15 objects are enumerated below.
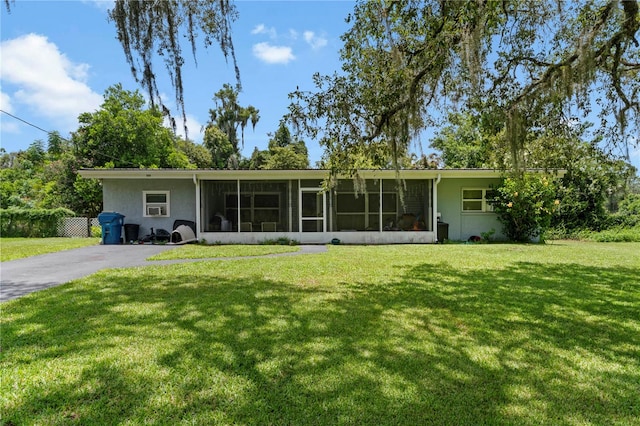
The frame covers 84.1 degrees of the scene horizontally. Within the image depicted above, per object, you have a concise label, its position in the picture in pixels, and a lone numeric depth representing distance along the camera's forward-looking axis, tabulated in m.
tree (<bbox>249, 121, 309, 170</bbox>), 34.45
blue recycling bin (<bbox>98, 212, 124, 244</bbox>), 12.90
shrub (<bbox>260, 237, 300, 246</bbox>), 12.86
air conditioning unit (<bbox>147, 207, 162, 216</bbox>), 14.05
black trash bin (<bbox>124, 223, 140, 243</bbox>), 13.47
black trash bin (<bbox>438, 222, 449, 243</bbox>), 13.75
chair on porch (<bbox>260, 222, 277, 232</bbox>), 14.13
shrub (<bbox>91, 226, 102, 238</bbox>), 15.87
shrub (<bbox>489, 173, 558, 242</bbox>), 12.77
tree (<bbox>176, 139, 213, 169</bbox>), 34.41
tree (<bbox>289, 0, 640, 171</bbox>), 5.73
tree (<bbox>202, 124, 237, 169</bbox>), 37.69
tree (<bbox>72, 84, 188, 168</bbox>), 24.72
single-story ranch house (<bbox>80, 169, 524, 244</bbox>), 13.17
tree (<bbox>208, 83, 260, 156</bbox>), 39.42
